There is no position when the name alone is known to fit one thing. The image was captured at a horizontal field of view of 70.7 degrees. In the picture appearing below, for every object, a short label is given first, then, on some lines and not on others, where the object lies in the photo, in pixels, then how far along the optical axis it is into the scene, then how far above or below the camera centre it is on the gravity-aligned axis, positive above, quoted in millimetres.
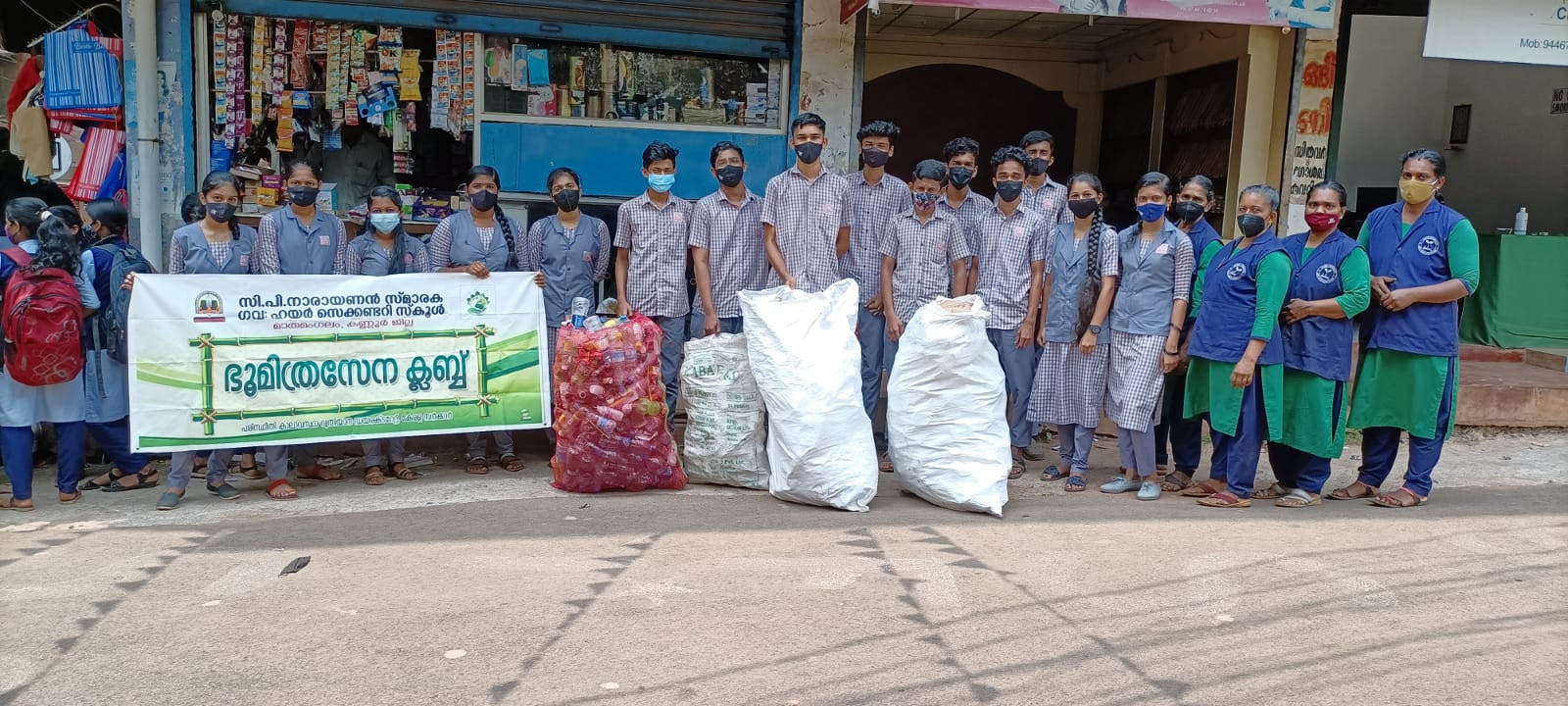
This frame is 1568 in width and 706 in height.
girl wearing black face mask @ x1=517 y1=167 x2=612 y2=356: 6344 -117
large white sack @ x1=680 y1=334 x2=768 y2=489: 5785 -899
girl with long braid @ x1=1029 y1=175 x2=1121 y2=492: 5922 -369
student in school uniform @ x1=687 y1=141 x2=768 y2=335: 6238 -51
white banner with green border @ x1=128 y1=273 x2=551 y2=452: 5477 -714
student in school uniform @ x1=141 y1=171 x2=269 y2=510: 5555 -199
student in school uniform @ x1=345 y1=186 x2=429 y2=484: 6062 -174
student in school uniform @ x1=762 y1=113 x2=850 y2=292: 6156 +129
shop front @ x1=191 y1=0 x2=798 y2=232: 7918 +1018
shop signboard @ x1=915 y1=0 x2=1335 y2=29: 7617 +1767
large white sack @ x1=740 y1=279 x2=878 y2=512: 5371 -742
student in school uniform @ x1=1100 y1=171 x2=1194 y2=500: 5723 -278
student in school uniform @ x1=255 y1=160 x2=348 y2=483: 5832 -115
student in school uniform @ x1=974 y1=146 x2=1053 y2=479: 6191 -72
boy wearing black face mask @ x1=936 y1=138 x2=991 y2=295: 6246 +322
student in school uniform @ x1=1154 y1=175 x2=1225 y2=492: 5840 -678
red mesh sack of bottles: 5566 -895
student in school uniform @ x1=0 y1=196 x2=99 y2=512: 5332 -936
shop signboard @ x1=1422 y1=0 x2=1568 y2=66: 8320 +1832
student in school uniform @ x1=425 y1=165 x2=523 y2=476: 6164 -67
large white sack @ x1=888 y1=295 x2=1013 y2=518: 5473 -787
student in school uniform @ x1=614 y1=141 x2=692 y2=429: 6258 -75
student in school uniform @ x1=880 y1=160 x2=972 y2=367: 6156 -63
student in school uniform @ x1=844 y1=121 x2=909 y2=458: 6383 -2
